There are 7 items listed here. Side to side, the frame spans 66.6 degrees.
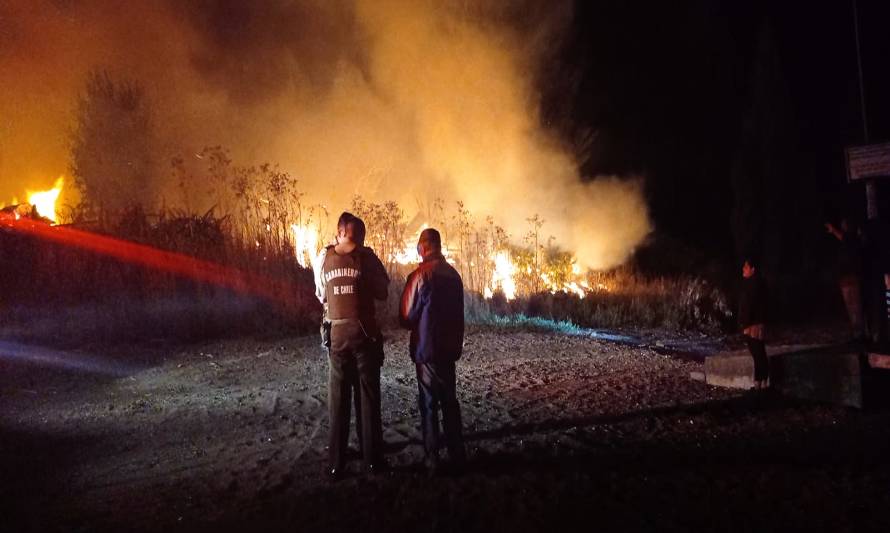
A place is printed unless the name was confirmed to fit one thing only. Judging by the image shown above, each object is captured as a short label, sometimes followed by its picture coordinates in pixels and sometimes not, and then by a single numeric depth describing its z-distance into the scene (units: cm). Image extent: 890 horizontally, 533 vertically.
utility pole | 834
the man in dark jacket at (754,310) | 721
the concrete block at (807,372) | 669
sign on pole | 768
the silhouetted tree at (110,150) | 1995
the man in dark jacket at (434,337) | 504
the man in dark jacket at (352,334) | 502
